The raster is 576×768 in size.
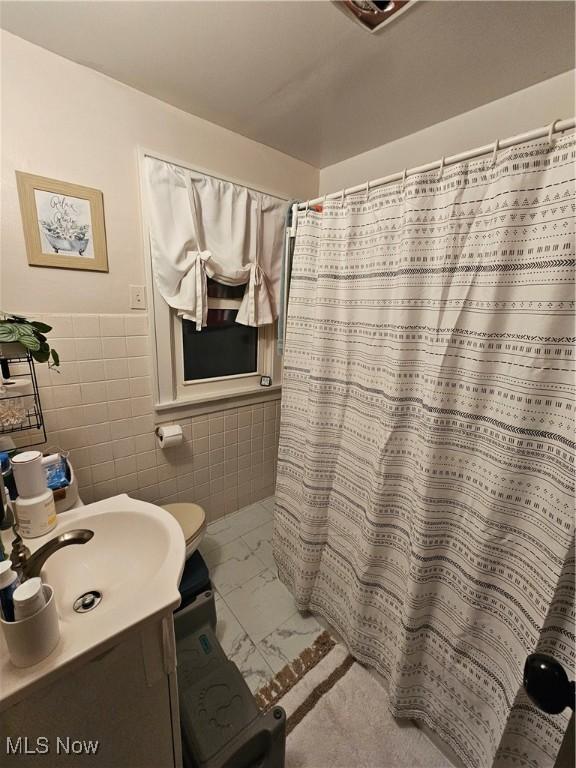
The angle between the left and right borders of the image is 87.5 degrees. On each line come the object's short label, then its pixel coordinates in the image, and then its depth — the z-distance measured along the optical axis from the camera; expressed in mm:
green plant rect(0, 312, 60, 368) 875
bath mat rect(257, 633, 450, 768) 1016
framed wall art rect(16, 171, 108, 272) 1134
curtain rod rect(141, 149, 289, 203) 1338
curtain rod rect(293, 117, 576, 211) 695
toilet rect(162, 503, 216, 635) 1177
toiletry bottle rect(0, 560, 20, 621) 533
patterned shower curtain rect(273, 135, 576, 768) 725
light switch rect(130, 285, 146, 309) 1413
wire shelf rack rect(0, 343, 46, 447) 963
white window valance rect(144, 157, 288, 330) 1398
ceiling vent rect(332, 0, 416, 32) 879
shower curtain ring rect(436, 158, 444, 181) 863
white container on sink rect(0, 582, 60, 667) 519
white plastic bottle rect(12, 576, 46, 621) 519
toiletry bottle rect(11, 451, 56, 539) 830
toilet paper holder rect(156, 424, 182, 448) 1586
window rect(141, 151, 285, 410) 1544
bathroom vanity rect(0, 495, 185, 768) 566
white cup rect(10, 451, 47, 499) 837
